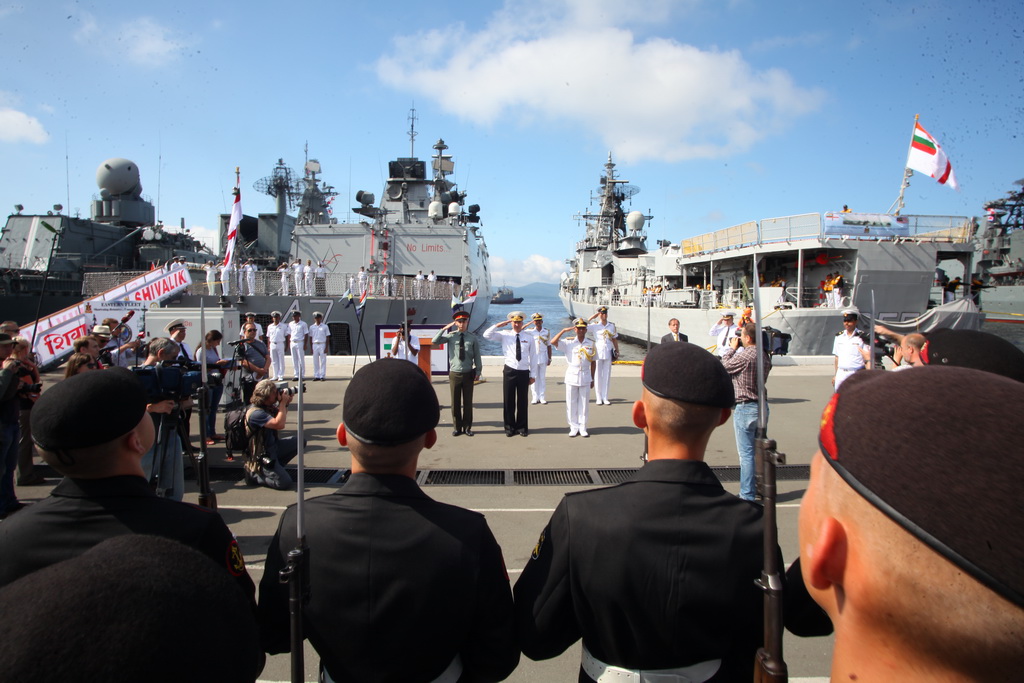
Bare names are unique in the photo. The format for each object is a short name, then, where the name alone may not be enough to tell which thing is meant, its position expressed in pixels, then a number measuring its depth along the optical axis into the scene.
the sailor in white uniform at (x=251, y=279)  22.86
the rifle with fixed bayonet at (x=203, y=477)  2.76
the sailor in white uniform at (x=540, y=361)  10.29
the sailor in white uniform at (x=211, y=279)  21.80
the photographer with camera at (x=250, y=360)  7.80
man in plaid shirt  5.20
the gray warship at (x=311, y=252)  22.61
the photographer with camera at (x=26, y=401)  5.45
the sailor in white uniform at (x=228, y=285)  20.28
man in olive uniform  8.10
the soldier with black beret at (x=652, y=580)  1.72
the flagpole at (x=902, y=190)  22.02
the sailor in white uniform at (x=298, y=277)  23.03
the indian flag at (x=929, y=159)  14.82
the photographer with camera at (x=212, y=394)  7.68
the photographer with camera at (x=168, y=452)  4.04
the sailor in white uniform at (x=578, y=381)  8.16
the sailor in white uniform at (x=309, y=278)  23.69
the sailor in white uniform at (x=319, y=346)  12.97
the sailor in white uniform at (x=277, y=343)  13.05
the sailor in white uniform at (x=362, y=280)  23.59
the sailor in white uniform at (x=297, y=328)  10.67
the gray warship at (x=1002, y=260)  37.84
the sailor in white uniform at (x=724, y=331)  10.08
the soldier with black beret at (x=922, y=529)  0.70
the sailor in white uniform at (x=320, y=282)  24.44
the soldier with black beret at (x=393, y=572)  1.69
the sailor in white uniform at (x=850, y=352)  7.36
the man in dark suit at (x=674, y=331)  10.52
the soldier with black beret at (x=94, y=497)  1.74
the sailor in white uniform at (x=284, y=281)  22.72
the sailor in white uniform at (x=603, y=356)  10.45
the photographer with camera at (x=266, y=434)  5.95
